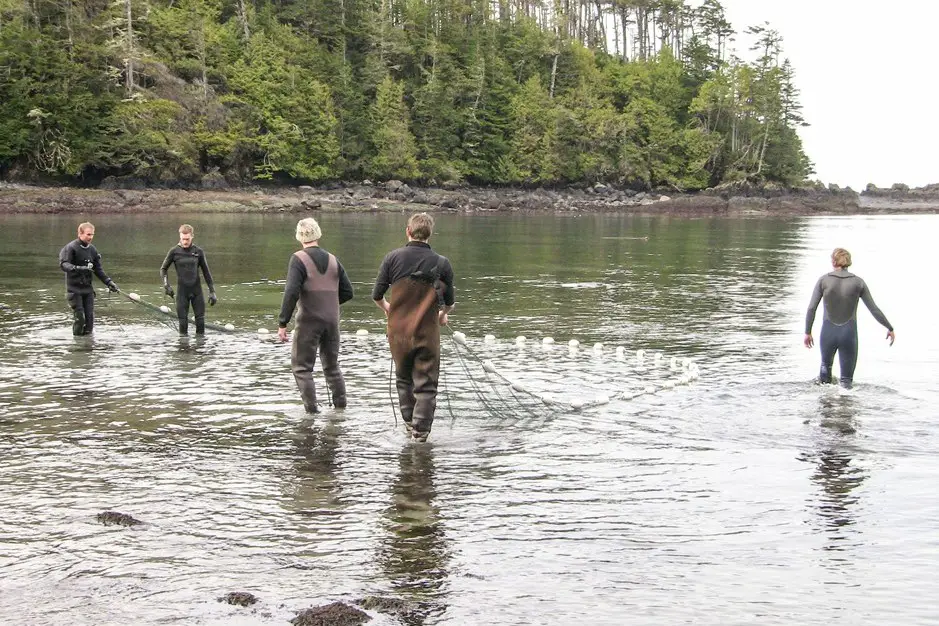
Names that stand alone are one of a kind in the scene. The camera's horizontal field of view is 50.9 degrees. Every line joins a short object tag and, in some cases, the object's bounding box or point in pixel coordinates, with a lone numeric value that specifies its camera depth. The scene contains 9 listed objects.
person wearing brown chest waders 10.29
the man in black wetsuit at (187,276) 17.47
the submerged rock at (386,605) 6.50
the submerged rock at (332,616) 6.27
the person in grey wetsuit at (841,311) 13.35
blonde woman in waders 11.20
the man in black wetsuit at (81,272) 17.33
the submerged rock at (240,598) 6.54
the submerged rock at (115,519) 8.02
